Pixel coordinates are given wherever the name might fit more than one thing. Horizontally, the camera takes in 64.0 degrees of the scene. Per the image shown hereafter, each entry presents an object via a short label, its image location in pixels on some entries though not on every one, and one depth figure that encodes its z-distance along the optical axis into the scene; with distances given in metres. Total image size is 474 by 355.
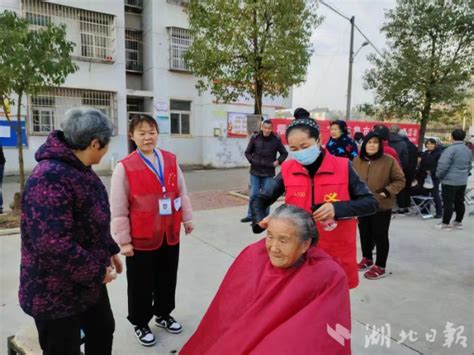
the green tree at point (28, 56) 5.12
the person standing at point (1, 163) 6.48
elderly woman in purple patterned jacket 1.53
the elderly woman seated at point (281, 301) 1.52
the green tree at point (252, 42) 7.39
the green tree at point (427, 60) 9.65
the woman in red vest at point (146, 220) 2.51
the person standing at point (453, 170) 5.50
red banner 11.84
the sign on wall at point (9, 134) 10.84
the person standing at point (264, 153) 5.84
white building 11.42
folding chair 6.60
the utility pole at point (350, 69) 12.57
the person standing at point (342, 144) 4.95
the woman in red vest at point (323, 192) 2.11
